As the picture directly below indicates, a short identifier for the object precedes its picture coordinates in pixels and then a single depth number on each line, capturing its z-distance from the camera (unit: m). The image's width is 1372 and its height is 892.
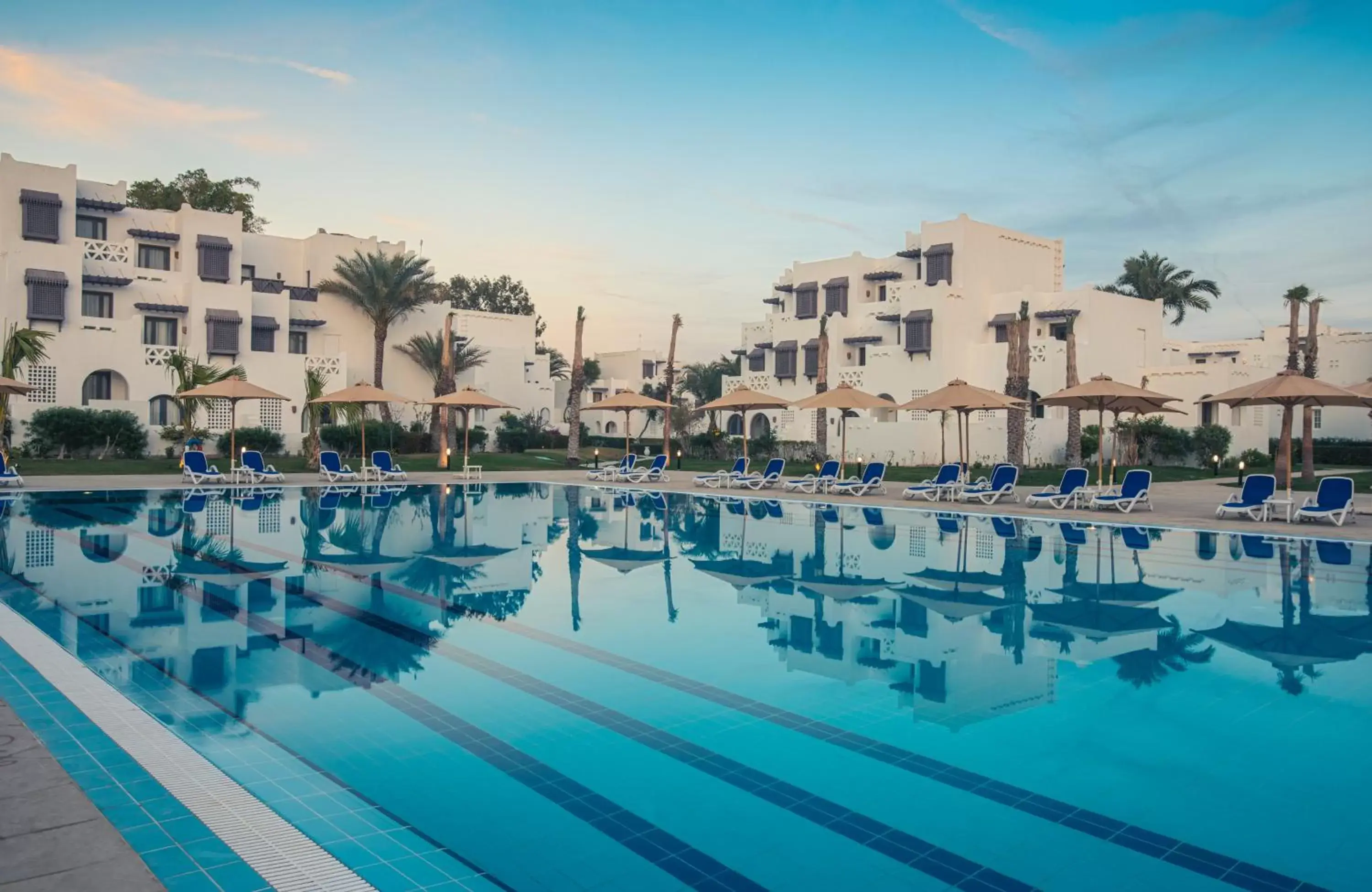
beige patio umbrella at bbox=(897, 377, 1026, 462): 21.11
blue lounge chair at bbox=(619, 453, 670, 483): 25.83
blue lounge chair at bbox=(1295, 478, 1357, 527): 15.60
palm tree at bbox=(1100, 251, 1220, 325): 44.50
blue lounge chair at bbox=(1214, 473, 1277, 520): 16.41
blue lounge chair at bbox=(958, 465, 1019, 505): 20.00
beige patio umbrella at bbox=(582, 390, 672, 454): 26.83
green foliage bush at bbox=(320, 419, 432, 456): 32.78
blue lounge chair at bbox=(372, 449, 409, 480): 24.39
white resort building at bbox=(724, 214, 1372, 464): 34.72
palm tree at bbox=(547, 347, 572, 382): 54.09
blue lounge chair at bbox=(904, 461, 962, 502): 20.64
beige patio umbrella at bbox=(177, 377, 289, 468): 22.86
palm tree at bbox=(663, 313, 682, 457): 31.58
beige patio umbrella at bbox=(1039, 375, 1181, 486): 19.11
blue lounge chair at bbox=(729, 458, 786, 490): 23.84
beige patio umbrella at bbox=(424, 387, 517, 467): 26.03
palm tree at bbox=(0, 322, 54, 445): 22.25
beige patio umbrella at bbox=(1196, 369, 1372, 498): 16.42
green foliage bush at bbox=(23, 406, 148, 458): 28.00
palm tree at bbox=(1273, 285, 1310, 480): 26.75
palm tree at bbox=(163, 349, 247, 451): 26.06
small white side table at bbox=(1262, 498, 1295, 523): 16.27
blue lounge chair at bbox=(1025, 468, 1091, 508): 18.81
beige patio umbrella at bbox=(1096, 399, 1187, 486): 20.61
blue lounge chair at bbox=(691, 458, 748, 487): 24.28
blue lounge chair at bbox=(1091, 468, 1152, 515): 17.97
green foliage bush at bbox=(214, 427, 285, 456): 30.98
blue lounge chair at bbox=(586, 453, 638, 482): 26.06
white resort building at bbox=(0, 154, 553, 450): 30.16
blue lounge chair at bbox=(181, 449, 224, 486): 21.61
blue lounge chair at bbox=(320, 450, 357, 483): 23.72
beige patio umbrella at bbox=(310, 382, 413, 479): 24.53
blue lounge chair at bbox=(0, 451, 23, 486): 20.12
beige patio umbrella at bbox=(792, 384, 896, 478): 23.23
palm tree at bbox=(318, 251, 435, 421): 37.84
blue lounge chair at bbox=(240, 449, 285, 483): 22.44
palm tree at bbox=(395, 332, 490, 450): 39.62
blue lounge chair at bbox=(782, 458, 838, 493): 22.52
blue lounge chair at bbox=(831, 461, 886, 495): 21.84
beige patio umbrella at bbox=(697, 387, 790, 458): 25.48
